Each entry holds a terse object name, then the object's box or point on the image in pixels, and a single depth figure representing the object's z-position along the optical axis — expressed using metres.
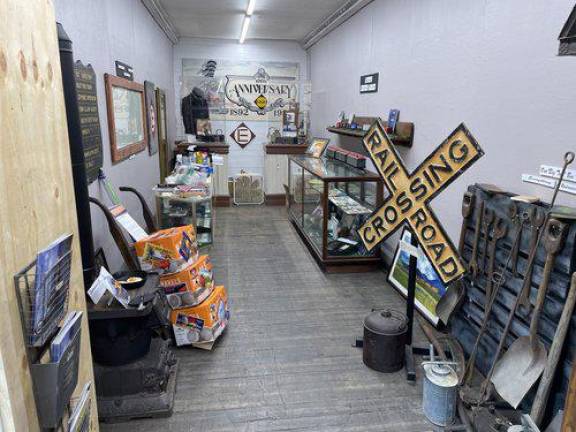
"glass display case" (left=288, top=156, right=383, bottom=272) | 4.53
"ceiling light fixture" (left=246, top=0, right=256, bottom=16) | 5.27
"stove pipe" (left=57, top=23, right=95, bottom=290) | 2.04
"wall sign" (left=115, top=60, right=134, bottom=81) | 3.91
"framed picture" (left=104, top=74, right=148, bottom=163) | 3.60
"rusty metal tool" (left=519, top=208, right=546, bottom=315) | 2.15
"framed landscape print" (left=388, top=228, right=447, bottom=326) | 3.47
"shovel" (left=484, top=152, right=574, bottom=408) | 2.02
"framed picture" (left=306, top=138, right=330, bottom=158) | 6.23
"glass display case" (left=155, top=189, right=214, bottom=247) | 4.75
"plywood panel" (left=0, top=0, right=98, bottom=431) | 1.08
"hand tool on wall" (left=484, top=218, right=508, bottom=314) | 2.51
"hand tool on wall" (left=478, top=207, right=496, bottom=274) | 2.59
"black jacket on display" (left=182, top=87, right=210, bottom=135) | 7.93
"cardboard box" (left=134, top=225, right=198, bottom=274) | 2.95
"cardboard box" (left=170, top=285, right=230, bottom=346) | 2.99
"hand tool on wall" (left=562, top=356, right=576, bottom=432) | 1.30
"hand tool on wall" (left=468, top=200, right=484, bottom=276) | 2.68
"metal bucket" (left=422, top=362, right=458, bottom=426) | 2.32
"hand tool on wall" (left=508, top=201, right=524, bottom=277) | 2.34
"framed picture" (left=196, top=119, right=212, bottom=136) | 7.90
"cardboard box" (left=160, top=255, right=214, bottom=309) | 2.95
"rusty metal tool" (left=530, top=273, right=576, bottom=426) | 1.92
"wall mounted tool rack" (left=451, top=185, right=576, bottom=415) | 2.05
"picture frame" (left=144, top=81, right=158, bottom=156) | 5.21
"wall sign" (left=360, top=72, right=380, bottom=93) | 4.78
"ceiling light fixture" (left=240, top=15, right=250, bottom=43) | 6.17
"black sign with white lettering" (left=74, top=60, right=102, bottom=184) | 2.80
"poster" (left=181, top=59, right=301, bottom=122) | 8.12
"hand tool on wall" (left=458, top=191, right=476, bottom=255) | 2.78
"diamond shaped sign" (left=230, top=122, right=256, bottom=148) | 8.37
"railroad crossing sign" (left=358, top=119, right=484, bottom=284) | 2.26
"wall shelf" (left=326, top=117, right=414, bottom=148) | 3.91
